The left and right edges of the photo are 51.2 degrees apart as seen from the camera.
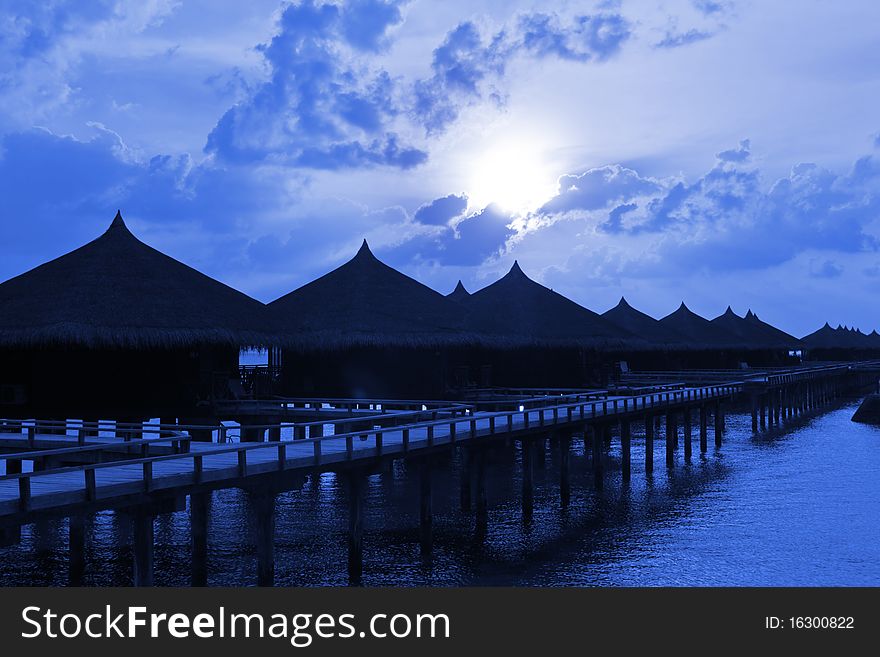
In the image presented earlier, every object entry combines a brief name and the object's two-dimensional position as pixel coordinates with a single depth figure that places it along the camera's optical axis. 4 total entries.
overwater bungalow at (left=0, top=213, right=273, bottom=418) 26.14
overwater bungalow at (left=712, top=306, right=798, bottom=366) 75.88
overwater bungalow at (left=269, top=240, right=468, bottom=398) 32.75
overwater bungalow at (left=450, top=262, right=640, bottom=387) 40.00
